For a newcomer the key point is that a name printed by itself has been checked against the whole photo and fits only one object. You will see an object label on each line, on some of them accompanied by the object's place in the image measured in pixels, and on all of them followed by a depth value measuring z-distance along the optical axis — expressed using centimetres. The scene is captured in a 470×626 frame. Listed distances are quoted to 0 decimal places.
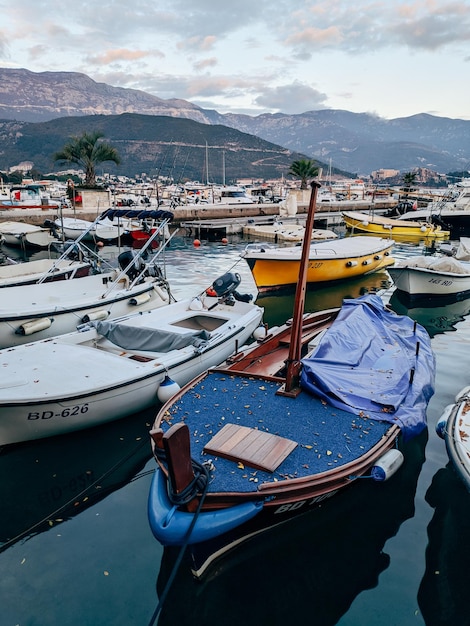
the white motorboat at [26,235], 2817
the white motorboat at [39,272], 1438
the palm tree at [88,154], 3756
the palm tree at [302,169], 4868
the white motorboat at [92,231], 2956
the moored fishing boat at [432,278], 1712
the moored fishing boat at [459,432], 542
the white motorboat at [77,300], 1097
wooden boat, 449
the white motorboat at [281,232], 3131
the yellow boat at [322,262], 1812
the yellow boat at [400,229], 3541
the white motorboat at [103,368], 682
